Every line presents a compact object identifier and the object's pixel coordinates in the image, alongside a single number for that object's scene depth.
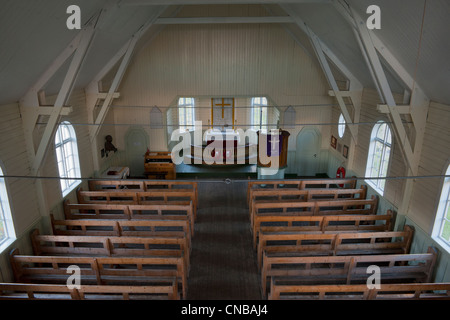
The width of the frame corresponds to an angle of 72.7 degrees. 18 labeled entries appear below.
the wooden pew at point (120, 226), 6.56
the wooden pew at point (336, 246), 6.11
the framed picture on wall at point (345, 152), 10.51
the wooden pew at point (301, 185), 9.05
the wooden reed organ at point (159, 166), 11.75
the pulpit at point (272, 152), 9.57
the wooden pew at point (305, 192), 8.20
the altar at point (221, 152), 13.26
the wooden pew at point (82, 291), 4.57
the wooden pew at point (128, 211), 7.29
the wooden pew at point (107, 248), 5.92
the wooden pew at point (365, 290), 4.63
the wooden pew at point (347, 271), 5.43
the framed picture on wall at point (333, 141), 11.74
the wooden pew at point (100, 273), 5.27
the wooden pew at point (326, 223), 6.71
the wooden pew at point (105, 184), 8.97
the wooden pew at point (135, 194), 8.01
